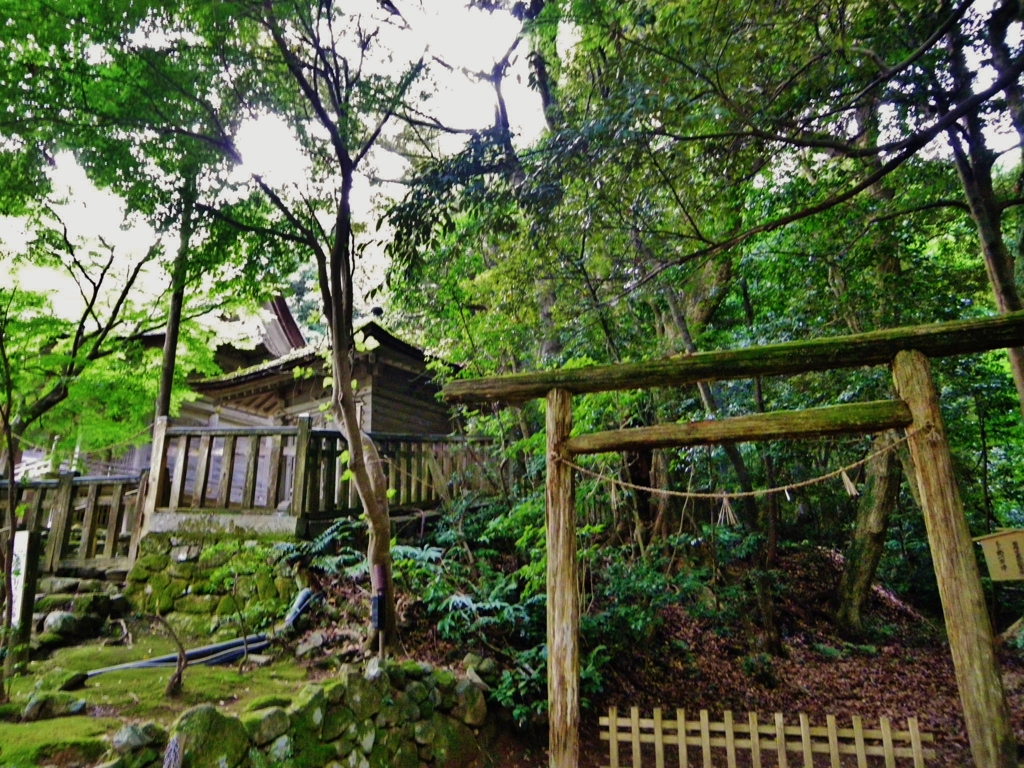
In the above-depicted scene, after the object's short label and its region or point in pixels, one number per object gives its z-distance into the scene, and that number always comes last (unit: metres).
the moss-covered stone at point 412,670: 5.29
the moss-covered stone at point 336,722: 4.37
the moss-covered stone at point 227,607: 6.66
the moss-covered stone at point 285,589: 6.69
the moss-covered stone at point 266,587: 6.71
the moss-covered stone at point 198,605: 6.80
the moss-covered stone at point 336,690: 4.53
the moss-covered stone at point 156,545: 7.42
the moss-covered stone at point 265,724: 3.88
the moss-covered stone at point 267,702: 4.18
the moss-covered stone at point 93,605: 6.48
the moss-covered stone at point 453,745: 5.03
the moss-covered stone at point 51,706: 3.84
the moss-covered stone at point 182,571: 7.15
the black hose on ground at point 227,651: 5.29
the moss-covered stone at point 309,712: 4.18
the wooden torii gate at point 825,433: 3.46
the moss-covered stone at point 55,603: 6.55
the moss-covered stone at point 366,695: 4.67
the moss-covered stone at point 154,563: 7.23
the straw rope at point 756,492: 3.81
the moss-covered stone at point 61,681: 4.51
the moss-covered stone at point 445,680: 5.48
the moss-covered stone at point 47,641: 5.79
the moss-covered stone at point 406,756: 4.75
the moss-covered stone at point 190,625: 6.41
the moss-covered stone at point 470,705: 5.49
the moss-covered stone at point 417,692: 5.16
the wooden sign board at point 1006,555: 3.92
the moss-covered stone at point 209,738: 3.47
